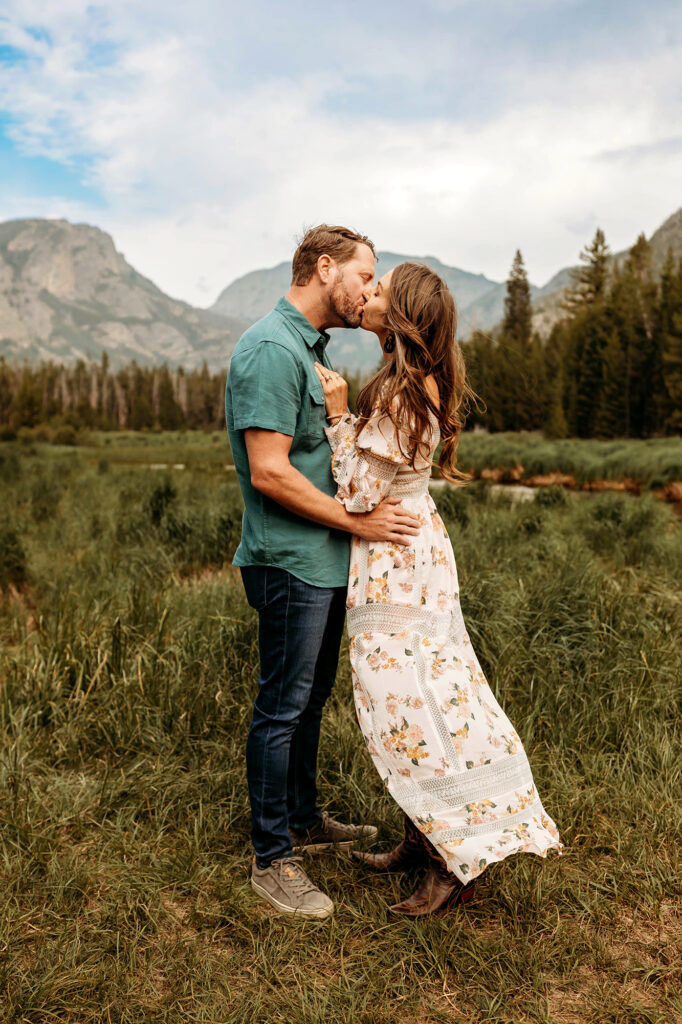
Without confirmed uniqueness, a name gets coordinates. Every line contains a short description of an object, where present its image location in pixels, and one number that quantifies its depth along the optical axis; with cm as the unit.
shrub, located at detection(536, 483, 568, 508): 1137
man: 222
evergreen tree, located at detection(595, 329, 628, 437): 3612
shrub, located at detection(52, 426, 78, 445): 4075
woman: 217
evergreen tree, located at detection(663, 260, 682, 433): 3234
